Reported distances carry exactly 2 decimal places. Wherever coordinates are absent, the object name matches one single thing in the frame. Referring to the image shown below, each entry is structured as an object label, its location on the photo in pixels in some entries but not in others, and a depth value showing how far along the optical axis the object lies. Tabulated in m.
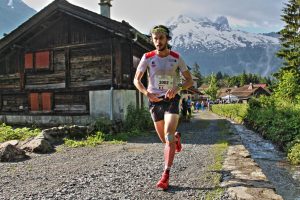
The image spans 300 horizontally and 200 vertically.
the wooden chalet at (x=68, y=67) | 14.81
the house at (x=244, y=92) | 94.06
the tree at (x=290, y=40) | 38.03
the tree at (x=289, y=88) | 24.52
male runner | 4.95
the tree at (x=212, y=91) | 75.84
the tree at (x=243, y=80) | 124.75
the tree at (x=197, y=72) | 138.55
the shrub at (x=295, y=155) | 9.19
